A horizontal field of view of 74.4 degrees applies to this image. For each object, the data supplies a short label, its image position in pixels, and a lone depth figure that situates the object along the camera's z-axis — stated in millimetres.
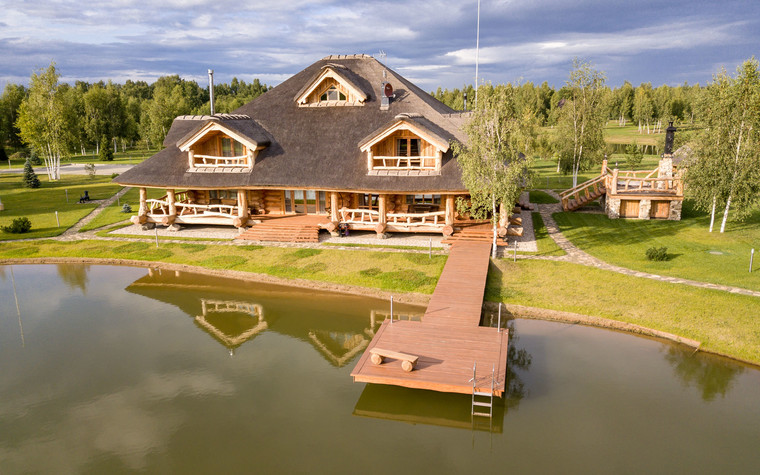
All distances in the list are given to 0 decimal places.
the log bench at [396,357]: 14680
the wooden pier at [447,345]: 14398
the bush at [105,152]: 74994
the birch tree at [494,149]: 23453
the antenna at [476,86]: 23984
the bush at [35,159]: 66188
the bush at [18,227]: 32781
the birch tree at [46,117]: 53750
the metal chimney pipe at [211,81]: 37188
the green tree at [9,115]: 78938
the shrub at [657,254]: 24109
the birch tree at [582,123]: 39875
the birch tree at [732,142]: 26562
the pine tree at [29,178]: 49406
